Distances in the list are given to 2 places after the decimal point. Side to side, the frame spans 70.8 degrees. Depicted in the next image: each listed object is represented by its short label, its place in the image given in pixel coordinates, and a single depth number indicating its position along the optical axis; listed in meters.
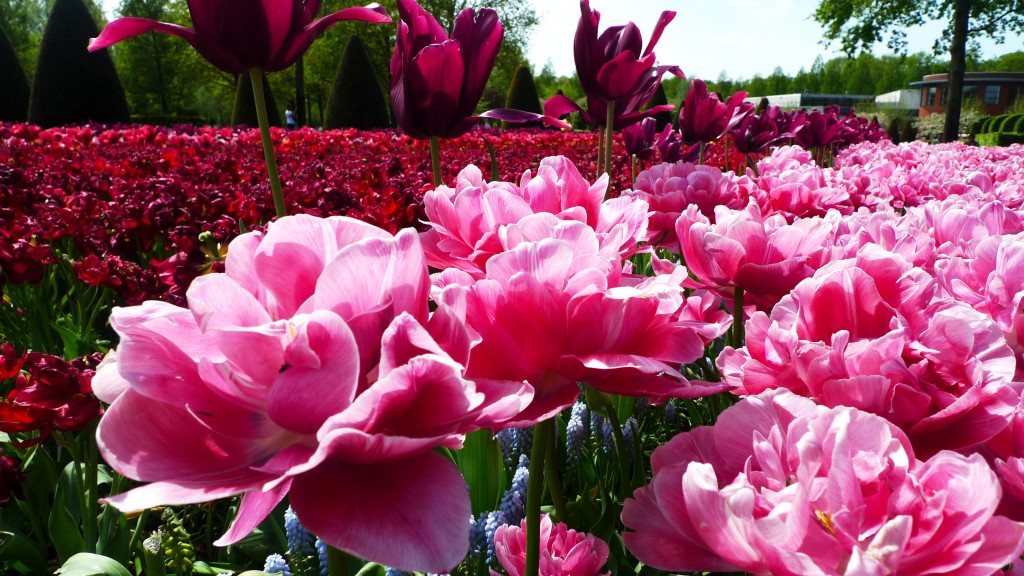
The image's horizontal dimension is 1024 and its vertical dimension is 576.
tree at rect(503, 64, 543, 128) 28.20
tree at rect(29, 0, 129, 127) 19.03
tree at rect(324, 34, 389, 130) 21.20
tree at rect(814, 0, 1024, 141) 22.75
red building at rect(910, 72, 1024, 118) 64.88
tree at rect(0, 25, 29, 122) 21.75
